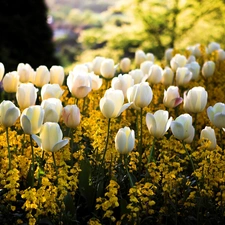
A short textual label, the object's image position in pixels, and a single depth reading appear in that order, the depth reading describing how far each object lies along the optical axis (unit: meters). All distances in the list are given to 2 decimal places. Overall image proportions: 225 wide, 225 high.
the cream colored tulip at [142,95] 4.12
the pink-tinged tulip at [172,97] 4.55
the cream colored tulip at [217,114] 3.97
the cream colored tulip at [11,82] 4.85
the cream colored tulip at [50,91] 4.35
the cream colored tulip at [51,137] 3.47
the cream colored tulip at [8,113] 3.75
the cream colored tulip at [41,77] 5.05
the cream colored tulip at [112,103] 3.87
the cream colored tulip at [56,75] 5.18
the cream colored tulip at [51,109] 3.85
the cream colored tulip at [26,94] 4.23
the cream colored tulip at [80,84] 4.38
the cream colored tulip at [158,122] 3.81
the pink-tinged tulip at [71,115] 3.86
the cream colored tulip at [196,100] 4.29
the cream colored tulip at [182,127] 3.74
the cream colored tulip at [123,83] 4.57
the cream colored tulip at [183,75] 5.62
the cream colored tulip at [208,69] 6.32
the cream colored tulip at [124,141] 3.57
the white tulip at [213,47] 7.93
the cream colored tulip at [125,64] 6.86
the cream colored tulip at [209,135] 3.90
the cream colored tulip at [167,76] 5.77
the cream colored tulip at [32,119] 3.62
